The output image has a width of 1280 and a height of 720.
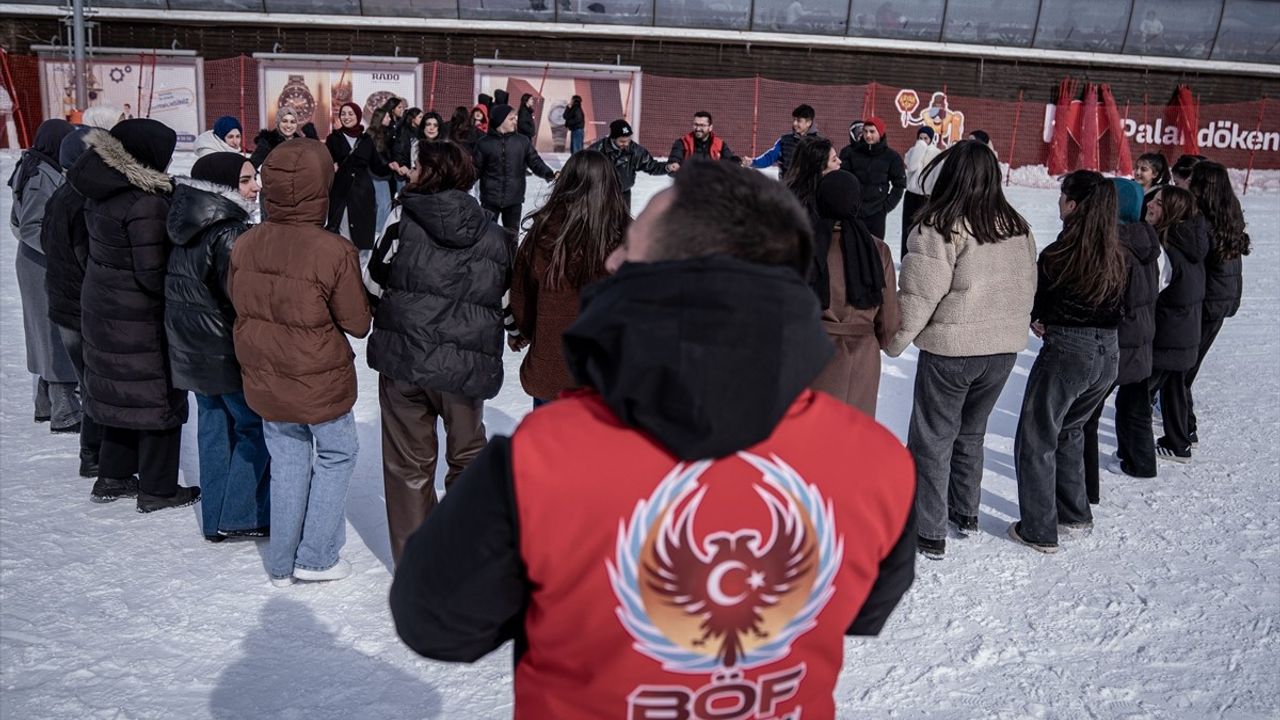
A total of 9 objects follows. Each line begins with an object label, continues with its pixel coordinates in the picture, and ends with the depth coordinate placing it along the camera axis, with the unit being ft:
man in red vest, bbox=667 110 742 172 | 31.73
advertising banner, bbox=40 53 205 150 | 67.56
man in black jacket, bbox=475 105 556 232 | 34.60
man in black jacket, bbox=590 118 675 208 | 31.48
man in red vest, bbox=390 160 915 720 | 4.25
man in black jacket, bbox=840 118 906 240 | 31.01
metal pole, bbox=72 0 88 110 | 54.44
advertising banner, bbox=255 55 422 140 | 68.39
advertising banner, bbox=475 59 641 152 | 68.59
